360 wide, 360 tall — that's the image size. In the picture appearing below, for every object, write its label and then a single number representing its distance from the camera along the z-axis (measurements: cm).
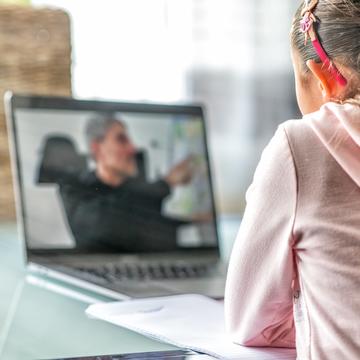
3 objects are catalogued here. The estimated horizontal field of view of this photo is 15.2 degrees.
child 161
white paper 169
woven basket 243
